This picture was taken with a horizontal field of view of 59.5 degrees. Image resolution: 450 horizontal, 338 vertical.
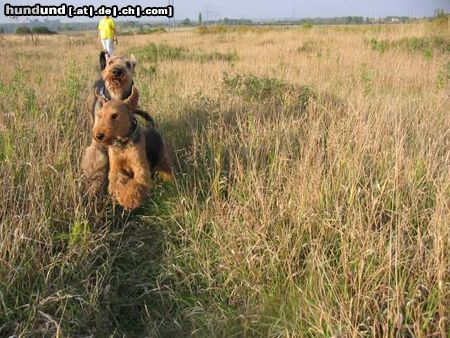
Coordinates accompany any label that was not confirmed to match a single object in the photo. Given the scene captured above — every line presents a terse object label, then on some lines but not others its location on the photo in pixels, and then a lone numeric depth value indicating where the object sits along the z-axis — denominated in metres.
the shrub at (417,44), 9.26
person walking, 9.16
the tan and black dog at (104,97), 2.95
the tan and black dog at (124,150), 2.58
